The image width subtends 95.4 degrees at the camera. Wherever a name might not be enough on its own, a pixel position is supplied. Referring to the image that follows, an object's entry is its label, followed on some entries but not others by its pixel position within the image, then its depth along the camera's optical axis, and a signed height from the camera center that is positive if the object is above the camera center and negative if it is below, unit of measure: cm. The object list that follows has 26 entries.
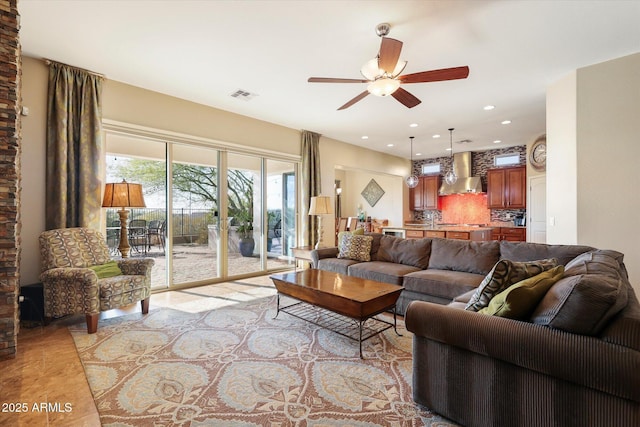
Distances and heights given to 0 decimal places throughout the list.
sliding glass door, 434 +6
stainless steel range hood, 809 +95
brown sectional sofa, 118 -68
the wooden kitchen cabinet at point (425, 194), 891 +60
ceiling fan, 242 +128
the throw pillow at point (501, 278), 175 -39
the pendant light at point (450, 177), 648 +81
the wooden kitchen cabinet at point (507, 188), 730 +65
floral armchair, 284 -66
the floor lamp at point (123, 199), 357 +19
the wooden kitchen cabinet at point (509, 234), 734 -53
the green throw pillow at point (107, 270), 324 -63
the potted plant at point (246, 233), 543 -37
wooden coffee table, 250 -78
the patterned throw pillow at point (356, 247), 428 -51
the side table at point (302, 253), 504 -70
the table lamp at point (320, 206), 499 +13
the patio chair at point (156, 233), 450 -29
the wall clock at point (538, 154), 652 +136
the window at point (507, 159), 761 +144
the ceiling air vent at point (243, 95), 420 +176
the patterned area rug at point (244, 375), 171 -118
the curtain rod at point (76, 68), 333 +176
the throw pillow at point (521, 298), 148 -44
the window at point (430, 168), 913 +142
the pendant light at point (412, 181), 709 +79
